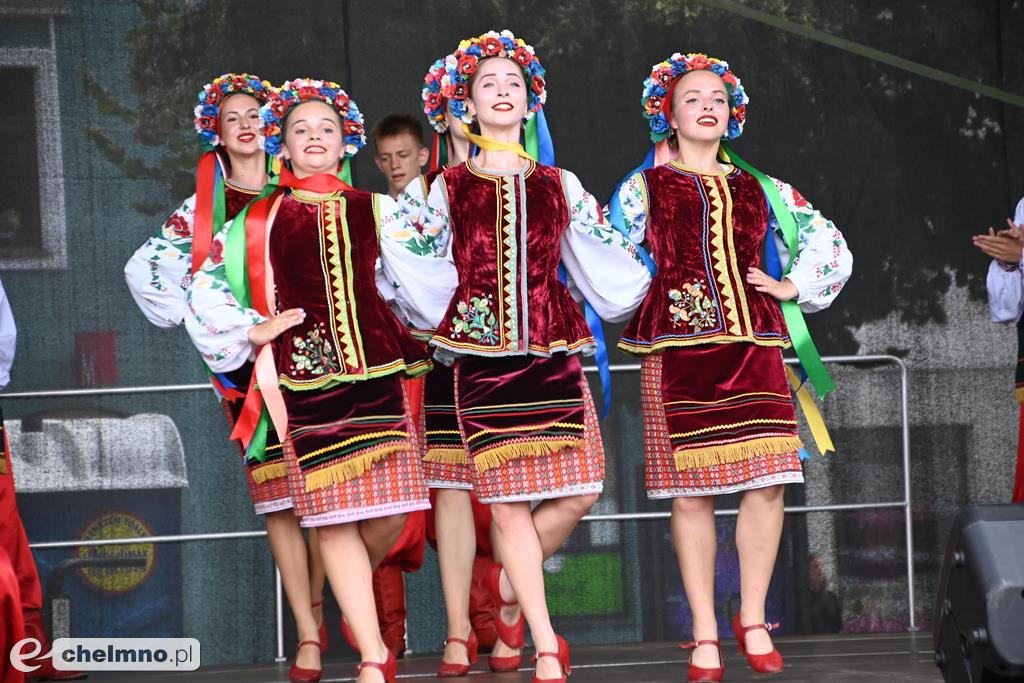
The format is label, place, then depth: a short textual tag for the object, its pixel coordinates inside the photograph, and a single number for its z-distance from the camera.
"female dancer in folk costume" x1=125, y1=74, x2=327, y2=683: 8.99
